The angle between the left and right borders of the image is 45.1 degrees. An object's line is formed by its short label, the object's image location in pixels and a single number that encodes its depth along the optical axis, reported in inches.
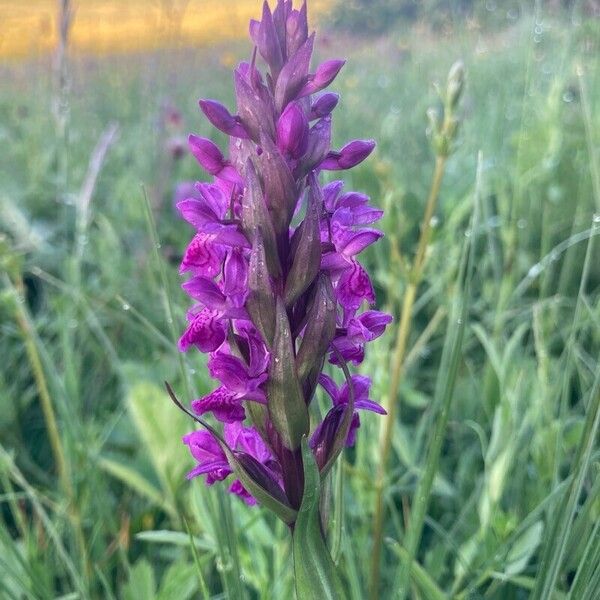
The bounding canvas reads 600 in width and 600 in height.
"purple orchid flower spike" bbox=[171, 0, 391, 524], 5.6
